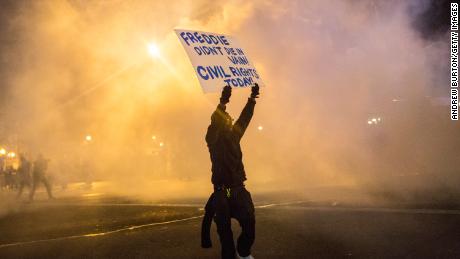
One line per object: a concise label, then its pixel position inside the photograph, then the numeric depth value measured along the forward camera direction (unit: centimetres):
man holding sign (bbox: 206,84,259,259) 390
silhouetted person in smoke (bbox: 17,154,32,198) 1429
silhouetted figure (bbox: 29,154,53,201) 1292
